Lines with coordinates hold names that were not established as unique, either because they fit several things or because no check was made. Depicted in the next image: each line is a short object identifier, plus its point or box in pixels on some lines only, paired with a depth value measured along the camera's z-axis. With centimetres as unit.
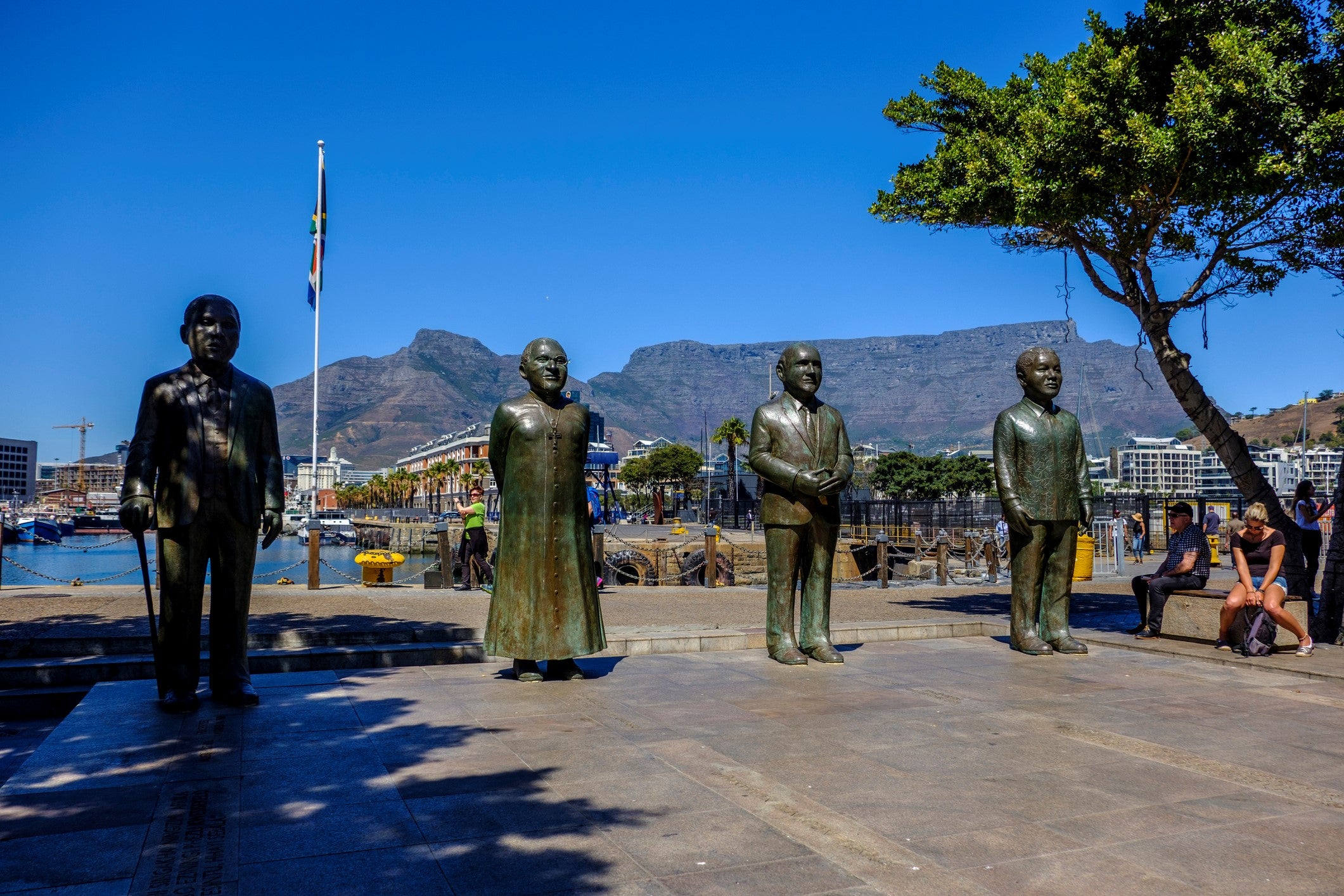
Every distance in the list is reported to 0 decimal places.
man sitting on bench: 870
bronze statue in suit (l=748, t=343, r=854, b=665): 704
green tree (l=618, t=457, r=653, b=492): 10738
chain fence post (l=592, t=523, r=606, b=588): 1751
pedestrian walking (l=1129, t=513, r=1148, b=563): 2592
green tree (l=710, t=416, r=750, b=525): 6378
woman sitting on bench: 777
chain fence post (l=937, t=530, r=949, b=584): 1962
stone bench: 834
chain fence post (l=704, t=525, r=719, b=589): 1797
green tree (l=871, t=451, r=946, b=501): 8231
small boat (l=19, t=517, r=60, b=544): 6530
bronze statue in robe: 633
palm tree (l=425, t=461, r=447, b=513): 10544
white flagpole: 2962
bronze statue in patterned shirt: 758
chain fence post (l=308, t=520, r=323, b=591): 1499
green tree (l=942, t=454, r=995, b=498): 8175
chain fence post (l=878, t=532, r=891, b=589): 1881
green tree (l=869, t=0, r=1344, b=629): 866
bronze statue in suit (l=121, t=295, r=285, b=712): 529
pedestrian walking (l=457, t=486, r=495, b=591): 1600
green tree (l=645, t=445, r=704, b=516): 10369
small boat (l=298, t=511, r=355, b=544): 9450
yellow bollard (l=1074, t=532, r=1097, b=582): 1884
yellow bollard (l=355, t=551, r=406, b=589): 1784
